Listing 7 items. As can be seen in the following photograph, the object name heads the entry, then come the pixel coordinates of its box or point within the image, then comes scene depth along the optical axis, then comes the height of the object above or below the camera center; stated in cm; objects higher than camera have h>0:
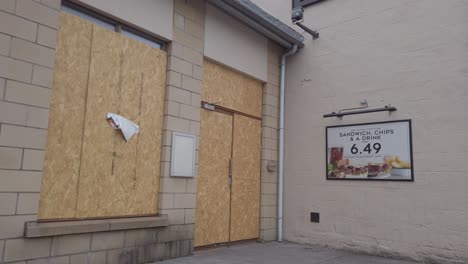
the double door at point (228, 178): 654 +7
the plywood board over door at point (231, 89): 676 +170
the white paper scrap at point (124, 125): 517 +72
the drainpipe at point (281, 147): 795 +76
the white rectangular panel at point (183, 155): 588 +39
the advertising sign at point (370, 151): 661 +63
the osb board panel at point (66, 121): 451 +66
